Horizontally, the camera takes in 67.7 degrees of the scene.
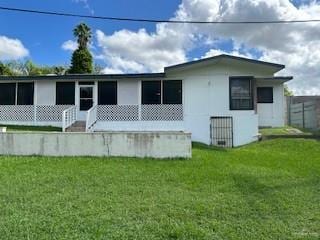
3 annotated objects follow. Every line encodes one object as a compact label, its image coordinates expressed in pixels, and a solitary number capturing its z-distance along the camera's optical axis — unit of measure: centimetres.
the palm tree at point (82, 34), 2119
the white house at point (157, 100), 1149
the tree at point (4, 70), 2100
